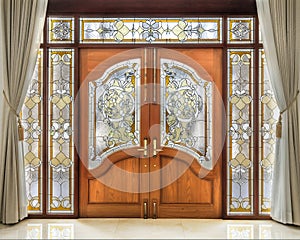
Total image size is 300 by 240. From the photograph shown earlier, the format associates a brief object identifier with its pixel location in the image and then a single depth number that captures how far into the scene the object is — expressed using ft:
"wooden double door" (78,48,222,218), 15.94
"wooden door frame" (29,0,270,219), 15.78
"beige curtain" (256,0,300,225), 14.92
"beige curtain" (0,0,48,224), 15.11
